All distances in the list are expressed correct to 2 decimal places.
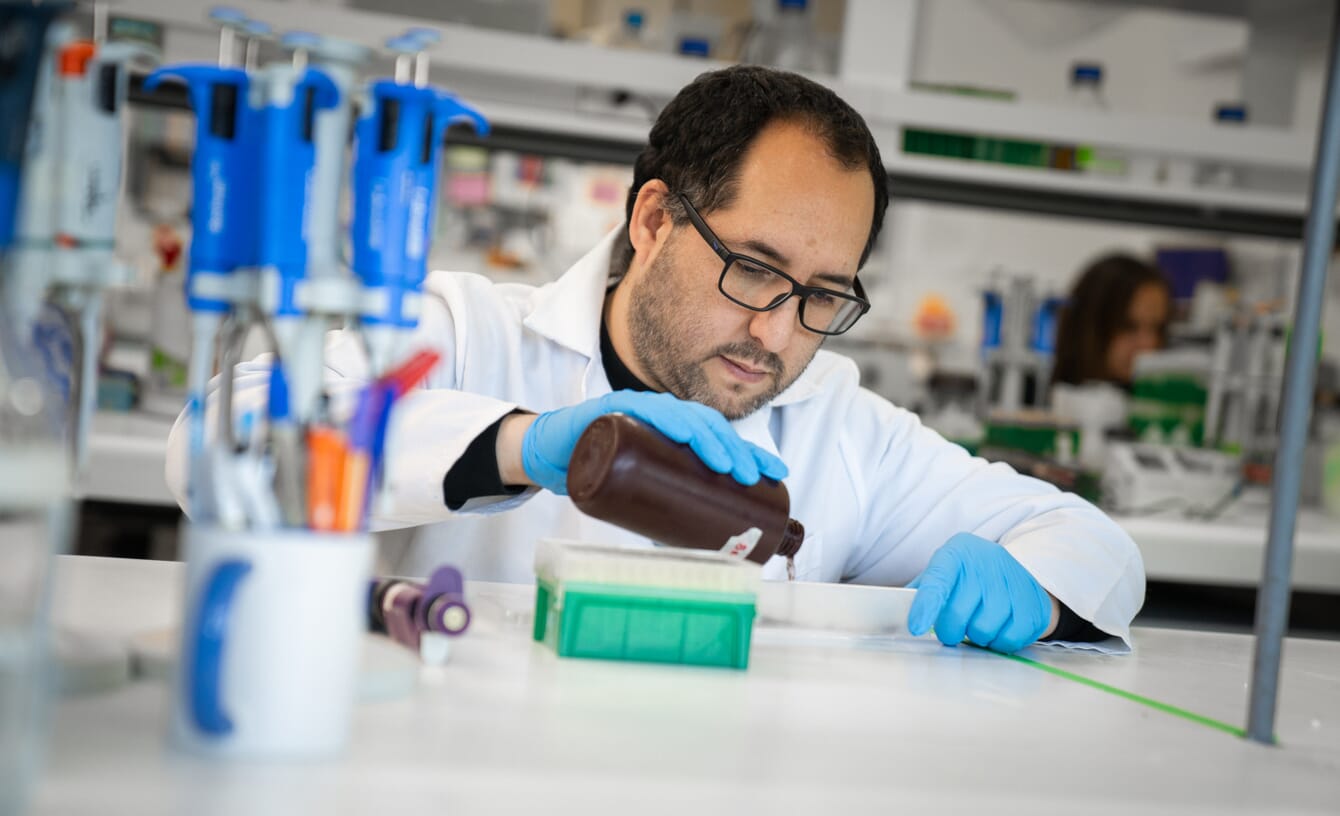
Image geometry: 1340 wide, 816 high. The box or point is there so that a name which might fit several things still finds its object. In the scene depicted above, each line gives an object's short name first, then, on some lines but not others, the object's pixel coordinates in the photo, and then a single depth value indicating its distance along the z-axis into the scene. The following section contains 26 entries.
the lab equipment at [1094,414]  3.83
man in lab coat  1.75
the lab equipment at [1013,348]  3.77
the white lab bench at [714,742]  0.65
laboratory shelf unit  2.86
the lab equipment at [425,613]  0.95
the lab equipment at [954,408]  3.64
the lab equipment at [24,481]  0.58
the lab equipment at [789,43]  3.15
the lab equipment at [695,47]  3.03
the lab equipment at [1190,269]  6.25
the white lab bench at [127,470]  2.62
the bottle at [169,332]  3.10
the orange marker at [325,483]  0.67
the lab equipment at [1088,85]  3.40
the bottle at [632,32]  3.22
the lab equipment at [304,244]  0.68
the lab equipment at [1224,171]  3.38
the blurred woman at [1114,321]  4.62
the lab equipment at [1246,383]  3.63
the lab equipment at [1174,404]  3.89
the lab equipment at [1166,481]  3.29
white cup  0.65
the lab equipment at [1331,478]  3.71
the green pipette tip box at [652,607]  1.01
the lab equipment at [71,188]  0.74
